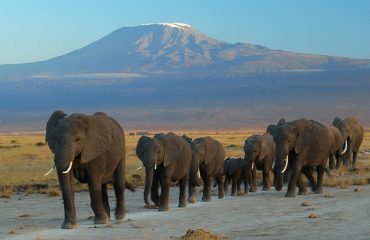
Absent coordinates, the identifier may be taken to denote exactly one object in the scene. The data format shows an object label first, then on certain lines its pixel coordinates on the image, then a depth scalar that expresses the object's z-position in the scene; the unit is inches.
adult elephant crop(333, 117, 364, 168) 1542.8
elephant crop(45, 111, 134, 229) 669.3
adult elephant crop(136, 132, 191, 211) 826.2
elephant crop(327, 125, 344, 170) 1230.1
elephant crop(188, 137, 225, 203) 943.0
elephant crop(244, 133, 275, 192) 1080.8
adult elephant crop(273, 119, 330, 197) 997.8
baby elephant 1072.8
